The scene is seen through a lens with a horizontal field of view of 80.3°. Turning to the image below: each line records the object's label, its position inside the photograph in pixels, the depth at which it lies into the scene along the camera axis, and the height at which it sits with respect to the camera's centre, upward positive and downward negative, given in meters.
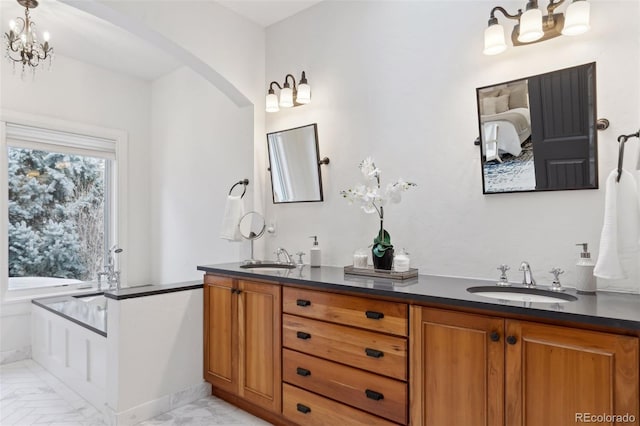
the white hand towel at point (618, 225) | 1.53 -0.05
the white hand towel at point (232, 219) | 3.01 -0.04
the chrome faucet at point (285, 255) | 2.90 -0.32
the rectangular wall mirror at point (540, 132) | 1.77 +0.40
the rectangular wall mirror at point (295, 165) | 2.83 +0.38
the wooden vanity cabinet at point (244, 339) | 2.27 -0.81
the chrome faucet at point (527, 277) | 1.82 -0.31
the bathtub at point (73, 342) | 2.48 -0.95
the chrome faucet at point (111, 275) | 3.43 -0.57
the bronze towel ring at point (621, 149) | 1.57 +0.26
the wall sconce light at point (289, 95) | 2.81 +0.90
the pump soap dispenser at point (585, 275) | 1.67 -0.28
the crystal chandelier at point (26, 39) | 2.64 +1.24
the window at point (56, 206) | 3.47 +0.09
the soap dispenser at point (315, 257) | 2.71 -0.31
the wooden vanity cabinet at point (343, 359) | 1.76 -0.74
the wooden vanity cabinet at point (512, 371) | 1.26 -0.59
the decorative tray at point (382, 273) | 2.06 -0.34
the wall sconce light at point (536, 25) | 1.70 +0.89
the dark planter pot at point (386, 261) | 2.18 -0.27
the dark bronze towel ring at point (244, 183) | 3.15 +0.26
